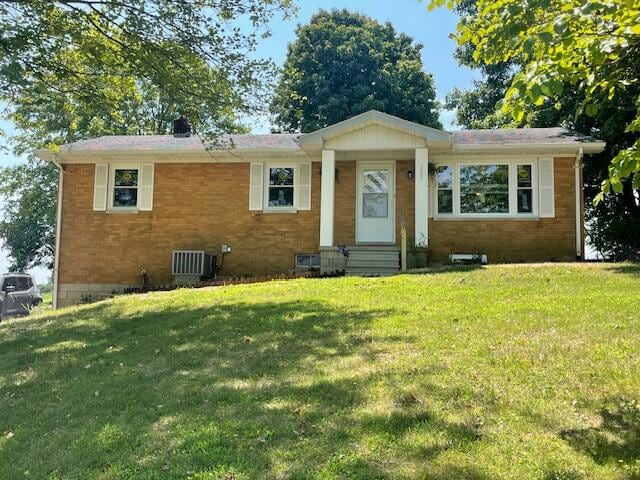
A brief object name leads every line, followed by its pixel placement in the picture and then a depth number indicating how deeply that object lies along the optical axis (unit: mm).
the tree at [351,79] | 28859
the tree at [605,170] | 15914
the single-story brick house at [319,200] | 13914
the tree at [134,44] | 10023
